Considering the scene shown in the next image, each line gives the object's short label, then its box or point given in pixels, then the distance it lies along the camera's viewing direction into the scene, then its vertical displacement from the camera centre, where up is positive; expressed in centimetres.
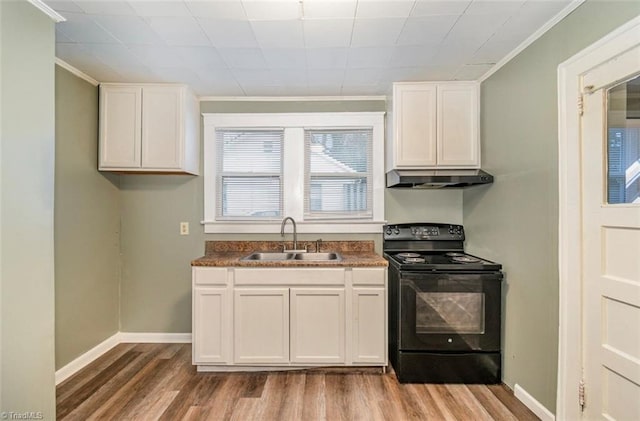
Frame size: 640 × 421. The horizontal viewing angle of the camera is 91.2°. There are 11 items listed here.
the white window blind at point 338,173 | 305 +37
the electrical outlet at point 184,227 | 304 -16
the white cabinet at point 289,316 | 241 -81
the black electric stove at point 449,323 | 229 -82
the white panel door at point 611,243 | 142 -15
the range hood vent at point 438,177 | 242 +27
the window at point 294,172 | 302 +38
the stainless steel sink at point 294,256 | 293 -42
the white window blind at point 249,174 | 306 +36
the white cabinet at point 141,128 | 268 +71
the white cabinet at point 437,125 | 262 +72
